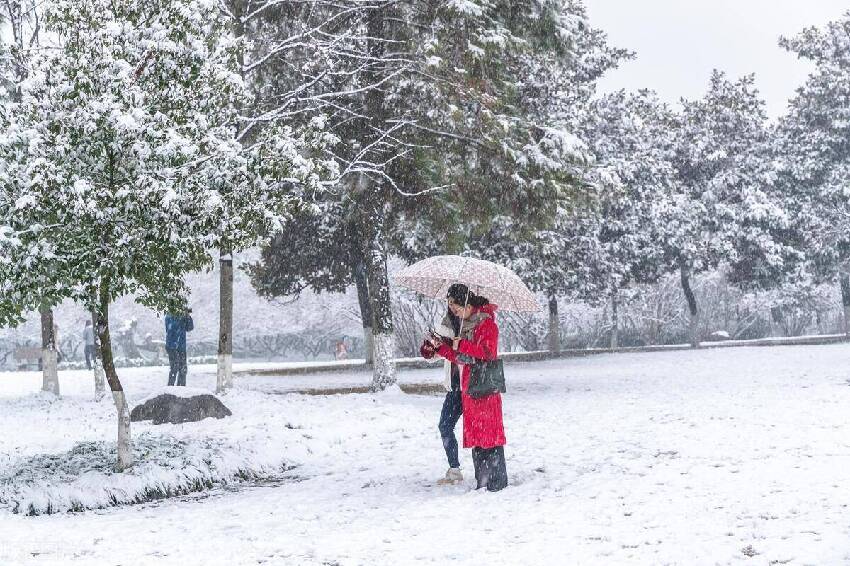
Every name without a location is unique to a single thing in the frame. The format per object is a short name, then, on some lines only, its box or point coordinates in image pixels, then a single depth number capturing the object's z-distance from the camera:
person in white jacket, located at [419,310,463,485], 8.73
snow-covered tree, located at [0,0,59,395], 18.86
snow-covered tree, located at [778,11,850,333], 38.91
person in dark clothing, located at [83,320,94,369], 29.99
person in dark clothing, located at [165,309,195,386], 17.05
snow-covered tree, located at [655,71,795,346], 36.38
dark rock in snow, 13.43
